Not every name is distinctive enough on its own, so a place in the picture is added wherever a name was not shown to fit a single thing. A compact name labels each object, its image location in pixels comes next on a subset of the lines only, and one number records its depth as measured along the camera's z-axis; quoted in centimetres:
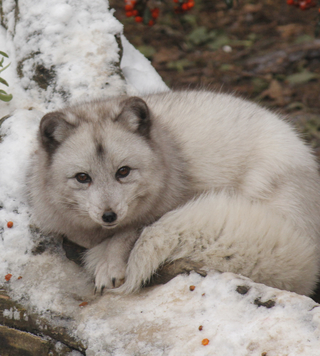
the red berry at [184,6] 952
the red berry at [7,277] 519
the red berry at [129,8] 930
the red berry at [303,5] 930
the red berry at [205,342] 392
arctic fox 486
